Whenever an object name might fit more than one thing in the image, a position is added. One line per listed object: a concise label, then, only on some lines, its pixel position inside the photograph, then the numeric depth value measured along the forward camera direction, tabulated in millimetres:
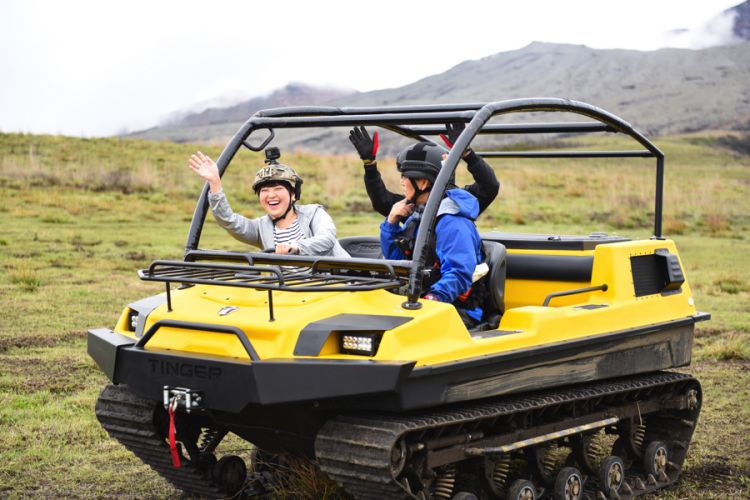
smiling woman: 6406
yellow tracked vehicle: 4883
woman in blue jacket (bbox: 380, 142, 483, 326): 5754
